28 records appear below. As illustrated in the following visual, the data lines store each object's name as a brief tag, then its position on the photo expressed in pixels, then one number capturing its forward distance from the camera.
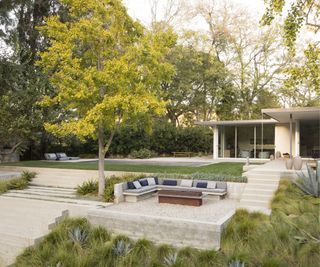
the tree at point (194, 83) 31.20
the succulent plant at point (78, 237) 7.82
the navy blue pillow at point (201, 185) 12.27
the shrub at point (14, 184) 14.31
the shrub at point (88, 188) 13.28
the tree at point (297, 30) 10.12
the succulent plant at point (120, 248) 6.99
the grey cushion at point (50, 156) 23.23
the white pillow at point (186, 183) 12.60
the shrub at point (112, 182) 11.99
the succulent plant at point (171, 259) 6.35
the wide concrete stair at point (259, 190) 10.47
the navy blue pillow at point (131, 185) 12.17
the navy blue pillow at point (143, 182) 12.72
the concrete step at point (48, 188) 14.24
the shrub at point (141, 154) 26.86
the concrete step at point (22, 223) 8.31
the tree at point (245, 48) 32.38
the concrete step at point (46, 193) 13.23
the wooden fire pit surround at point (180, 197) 10.94
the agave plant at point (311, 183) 10.16
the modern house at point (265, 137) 20.56
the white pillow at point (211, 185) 12.16
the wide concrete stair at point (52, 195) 12.02
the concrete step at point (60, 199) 11.67
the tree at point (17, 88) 17.36
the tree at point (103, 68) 11.53
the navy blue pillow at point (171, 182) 13.00
